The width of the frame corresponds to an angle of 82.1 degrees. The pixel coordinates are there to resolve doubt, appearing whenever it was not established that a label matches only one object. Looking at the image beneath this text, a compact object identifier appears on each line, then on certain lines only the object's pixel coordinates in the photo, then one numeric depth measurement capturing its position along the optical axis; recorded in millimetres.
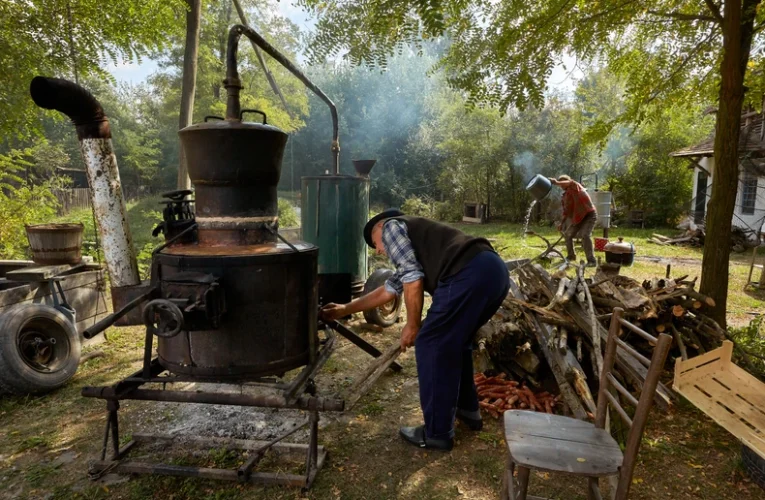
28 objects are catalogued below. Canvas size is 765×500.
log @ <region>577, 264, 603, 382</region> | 3549
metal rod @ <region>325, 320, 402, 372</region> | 3536
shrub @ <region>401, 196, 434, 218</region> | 19550
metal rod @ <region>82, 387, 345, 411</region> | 2562
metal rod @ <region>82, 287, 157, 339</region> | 2220
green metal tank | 5414
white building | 12539
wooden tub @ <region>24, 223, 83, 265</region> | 4634
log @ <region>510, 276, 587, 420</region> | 3256
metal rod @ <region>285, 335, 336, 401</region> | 2611
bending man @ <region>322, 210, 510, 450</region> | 2787
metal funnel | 5890
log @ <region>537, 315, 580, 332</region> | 3895
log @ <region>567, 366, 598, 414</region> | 3197
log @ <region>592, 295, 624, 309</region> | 4170
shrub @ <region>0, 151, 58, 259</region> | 6715
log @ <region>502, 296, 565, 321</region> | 3973
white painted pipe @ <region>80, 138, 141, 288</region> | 3049
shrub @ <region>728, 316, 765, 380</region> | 3805
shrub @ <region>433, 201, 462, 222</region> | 19391
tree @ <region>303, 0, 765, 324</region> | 3621
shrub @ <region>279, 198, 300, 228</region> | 14807
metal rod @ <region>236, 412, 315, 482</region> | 2588
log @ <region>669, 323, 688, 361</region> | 3812
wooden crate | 2303
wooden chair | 1712
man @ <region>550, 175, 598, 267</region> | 8750
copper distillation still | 2539
